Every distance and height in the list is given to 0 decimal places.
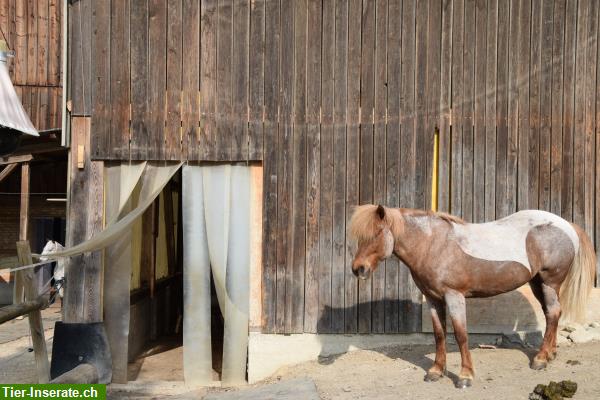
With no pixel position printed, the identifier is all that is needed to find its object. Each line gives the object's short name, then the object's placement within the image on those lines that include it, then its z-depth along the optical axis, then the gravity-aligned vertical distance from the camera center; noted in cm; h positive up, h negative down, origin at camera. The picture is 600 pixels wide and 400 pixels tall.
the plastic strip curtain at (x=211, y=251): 624 -52
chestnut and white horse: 494 -46
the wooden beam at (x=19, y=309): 378 -77
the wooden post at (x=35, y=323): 457 -96
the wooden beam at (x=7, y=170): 1008 +47
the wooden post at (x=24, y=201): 1004 -5
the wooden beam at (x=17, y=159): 970 +64
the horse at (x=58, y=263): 1099 -122
